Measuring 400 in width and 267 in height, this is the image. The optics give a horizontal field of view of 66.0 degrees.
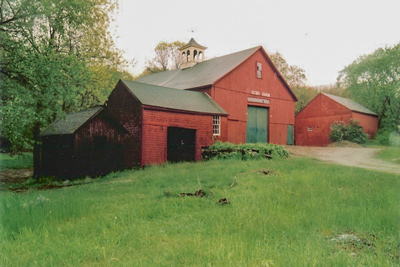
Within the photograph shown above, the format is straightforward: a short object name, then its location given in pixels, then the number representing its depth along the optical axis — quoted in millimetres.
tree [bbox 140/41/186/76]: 52656
